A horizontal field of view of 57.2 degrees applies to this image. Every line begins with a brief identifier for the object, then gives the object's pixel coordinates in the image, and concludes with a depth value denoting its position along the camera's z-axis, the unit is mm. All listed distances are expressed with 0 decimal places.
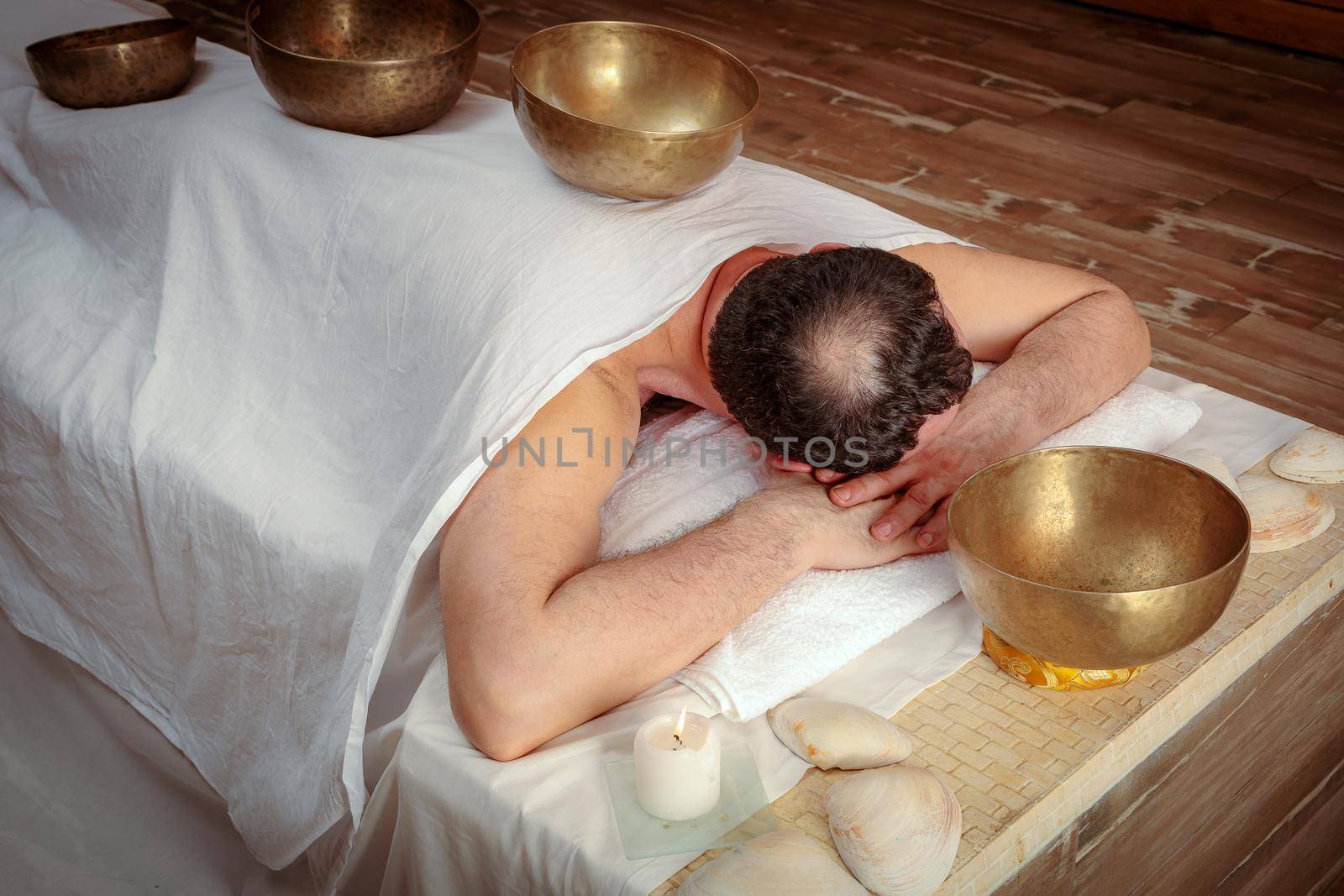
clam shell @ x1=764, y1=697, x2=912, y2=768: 992
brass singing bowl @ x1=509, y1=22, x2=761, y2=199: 1677
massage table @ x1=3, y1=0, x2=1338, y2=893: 1029
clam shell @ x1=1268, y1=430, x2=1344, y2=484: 1327
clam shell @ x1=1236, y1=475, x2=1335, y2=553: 1244
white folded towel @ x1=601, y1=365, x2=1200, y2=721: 1108
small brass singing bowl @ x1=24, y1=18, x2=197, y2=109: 1811
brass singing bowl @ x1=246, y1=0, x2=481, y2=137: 1593
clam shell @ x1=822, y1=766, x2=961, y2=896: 881
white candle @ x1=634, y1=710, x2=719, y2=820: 930
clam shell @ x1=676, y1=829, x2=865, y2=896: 869
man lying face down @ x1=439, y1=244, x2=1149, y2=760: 1083
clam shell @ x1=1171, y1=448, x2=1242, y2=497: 1309
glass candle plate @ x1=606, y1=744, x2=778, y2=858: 933
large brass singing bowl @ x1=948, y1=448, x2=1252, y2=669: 1014
